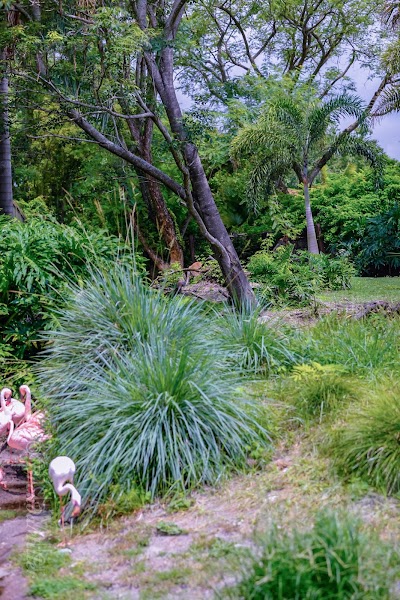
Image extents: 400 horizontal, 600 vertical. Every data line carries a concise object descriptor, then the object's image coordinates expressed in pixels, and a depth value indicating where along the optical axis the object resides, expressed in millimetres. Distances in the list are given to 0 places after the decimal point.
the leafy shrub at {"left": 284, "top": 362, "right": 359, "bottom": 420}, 5066
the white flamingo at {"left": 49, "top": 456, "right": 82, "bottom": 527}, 4195
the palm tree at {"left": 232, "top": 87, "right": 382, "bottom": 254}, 16078
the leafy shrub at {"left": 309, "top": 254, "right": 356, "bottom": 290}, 15875
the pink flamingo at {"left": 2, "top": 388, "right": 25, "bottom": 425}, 5669
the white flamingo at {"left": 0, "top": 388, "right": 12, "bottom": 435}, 5539
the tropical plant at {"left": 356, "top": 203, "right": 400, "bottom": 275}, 19391
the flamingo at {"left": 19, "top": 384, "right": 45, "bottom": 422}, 5618
